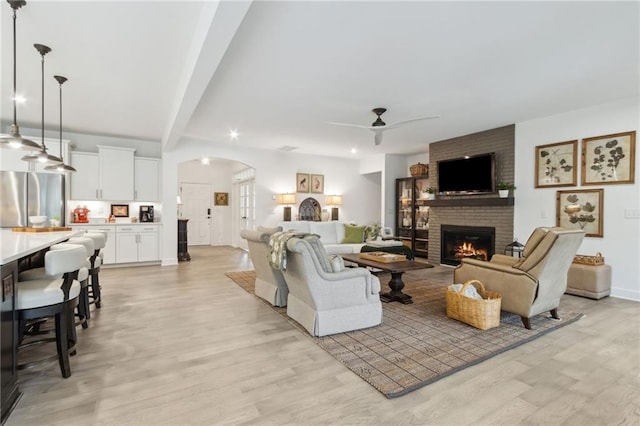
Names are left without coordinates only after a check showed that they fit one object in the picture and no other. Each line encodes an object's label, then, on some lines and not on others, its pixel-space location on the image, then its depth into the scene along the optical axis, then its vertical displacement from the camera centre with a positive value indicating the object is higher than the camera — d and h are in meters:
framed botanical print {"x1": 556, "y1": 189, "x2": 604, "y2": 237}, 4.70 +0.00
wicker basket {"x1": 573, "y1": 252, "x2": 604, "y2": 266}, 4.45 -0.69
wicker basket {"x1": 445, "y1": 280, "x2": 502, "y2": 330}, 3.19 -1.00
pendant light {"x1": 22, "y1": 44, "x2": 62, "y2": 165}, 3.47 +0.55
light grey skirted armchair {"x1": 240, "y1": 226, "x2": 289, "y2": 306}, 3.84 -0.77
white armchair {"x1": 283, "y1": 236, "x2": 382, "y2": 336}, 2.98 -0.81
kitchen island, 1.84 -0.73
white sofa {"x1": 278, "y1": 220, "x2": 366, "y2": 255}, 6.81 -0.44
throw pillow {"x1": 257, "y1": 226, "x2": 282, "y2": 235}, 3.92 -0.27
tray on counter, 3.66 -0.25
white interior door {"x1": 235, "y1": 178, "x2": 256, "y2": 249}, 8.73 +0.09
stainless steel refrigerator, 5.45 +0.18
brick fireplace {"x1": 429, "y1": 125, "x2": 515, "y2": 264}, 5.80 +0.15
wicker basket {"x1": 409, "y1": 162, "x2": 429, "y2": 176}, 7.99 +1.00
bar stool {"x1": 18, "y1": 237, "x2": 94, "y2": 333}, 2.67 -0.59
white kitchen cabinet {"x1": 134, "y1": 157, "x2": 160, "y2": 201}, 6.79 +0.61
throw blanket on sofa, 3.09 -0.39
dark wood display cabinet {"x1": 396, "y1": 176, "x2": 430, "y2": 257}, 8.23 -0.10
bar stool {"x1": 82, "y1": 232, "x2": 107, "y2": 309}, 3.58 -0.60
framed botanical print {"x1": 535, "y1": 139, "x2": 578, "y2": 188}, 4.97 +0.73
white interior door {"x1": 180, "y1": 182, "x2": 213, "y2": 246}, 10.38 -0.07
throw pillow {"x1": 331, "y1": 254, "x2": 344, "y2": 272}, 3.18 -0.55
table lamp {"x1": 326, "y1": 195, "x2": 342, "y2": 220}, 8.89 +0.19
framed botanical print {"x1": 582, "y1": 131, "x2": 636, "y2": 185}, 4.41 +0.73
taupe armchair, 3.11 -0.66
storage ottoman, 4.35 -0.97
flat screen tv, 5.98 +0.68
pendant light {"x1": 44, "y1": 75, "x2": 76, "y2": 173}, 3.71 +0.53
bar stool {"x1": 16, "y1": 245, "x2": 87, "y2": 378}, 2.11 -0.59
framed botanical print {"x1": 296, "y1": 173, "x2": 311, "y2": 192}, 8.53 +0.71
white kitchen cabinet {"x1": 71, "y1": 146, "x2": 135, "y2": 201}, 6.27 +0.65
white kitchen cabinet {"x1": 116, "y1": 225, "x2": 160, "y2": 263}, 6.50 -0.74
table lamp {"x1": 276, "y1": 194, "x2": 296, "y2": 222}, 8.09 +0.19
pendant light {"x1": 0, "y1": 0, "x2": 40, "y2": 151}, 2.74 +0.58
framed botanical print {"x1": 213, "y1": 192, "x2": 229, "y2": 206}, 10.78 +0.31
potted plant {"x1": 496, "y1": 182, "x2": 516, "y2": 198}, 5.67 +0.38
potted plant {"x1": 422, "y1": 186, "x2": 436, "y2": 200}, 7.08 +0.38
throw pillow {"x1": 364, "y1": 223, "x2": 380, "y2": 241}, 7.11 -0.53
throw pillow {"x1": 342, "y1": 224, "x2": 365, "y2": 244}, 6.90 -0.56
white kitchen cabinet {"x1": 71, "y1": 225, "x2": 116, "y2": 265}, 6.35 -0.74
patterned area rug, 2.35 -1.19
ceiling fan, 4.64 +1.22
